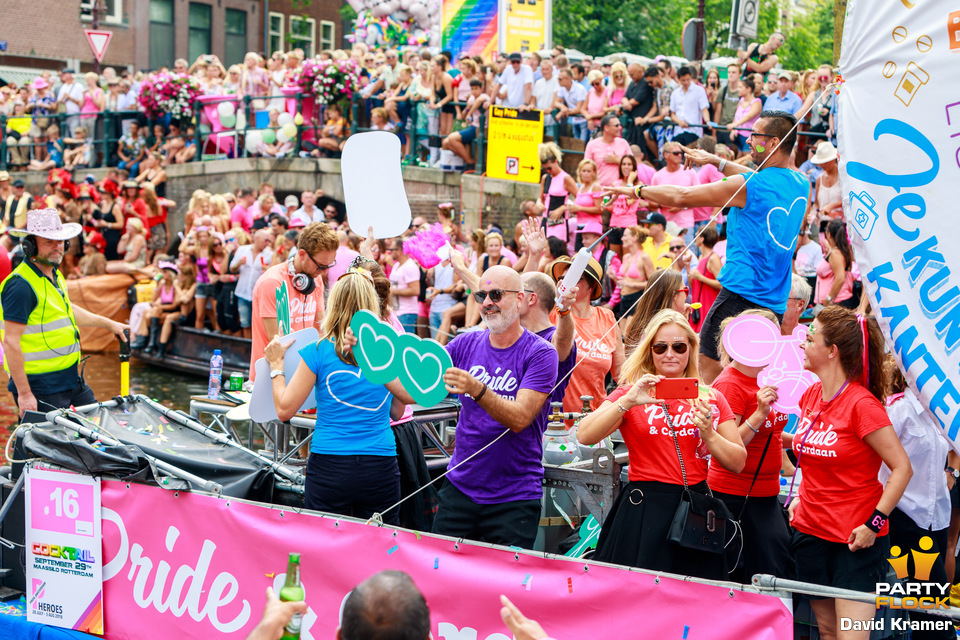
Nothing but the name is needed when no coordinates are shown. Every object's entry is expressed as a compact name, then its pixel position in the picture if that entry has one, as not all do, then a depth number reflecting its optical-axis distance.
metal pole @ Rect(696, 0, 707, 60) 16.83
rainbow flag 20.92
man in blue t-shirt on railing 5.11
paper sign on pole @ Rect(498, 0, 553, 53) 20.05
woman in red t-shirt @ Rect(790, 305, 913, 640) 3.94
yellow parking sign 12.55
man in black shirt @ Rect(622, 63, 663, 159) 13.60
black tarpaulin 5.40
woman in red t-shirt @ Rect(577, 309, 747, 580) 4.15
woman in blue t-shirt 4.69
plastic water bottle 7.41
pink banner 3.67
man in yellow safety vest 6.53
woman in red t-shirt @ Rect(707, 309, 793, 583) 4.57
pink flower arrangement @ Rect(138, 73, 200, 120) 20.52
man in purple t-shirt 4.61
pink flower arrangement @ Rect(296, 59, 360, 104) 18.06
